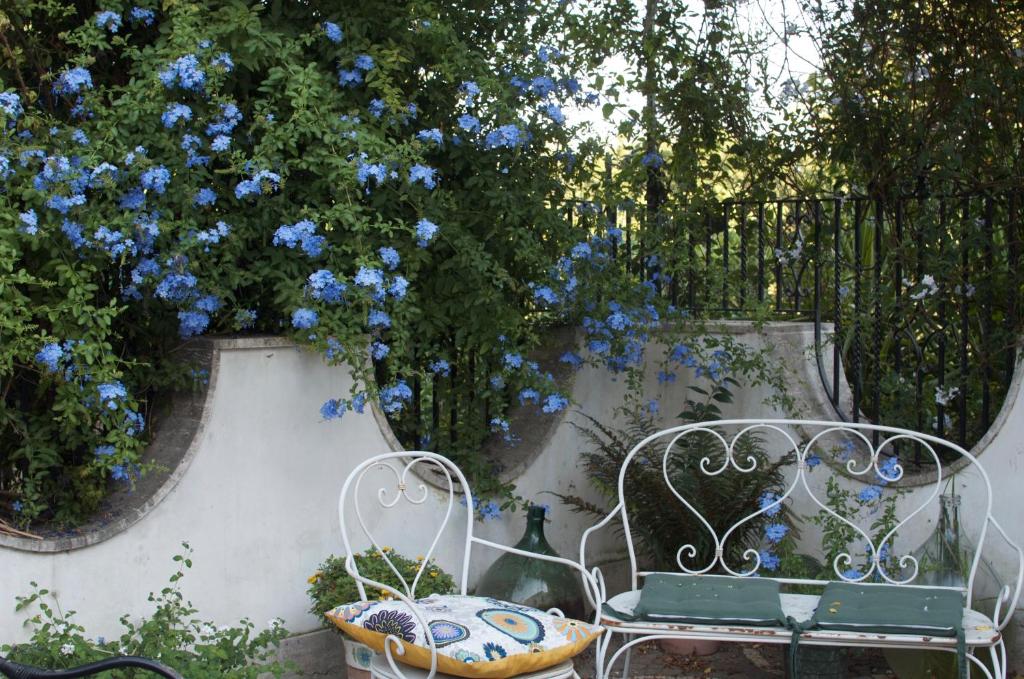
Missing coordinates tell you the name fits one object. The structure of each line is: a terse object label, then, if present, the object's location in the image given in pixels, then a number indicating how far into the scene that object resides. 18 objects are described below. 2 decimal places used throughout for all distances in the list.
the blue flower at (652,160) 5.07
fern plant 4.60
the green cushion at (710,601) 3.51
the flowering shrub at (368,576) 3.90
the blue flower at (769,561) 4.40
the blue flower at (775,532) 4.39
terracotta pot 4.57
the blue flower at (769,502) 4.54
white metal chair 3.16
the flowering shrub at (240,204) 3.47
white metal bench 3.45
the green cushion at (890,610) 3.43
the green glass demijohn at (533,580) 4.25
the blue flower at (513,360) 4.28
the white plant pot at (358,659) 3.77
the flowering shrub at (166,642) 3.30
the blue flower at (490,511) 4.48
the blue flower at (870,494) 4.45
